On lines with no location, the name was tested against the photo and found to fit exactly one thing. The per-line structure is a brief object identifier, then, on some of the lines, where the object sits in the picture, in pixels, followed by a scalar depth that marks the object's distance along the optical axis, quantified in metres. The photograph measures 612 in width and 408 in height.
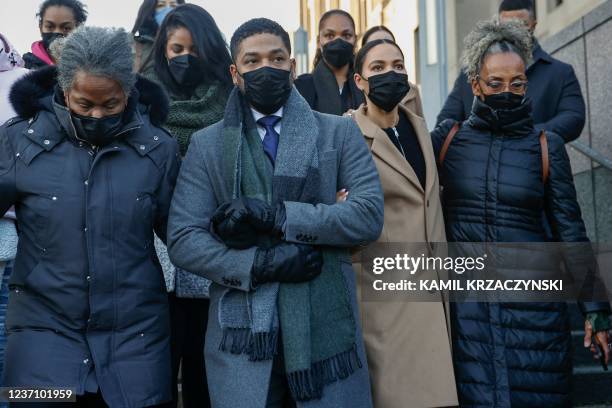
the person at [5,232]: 4.21
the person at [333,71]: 6.12
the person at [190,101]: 4.50
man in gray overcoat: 3.78
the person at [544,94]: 6.29
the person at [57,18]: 5.79
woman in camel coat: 4.47
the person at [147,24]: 5.66
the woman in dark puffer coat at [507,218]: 4.53
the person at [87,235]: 3.83
